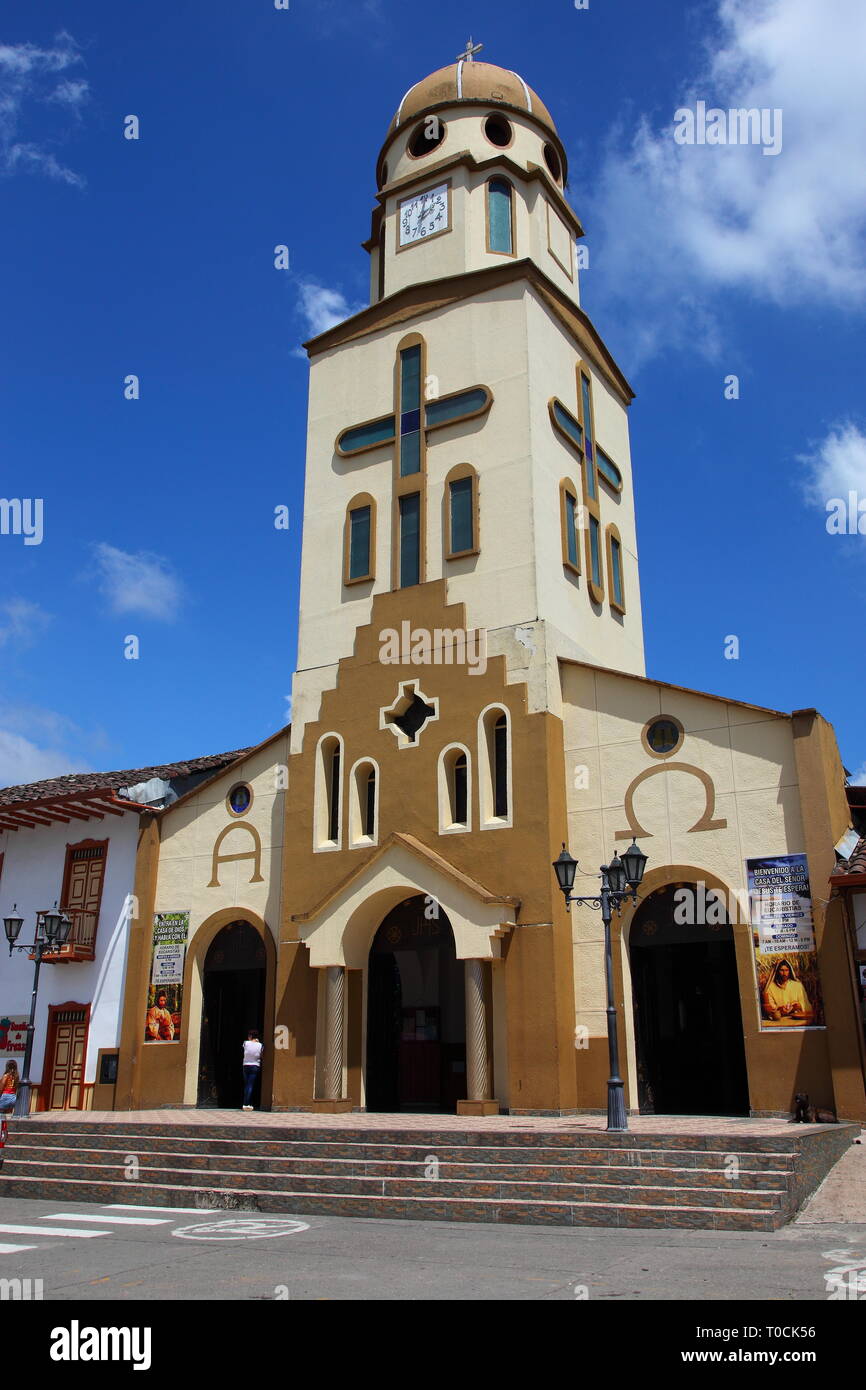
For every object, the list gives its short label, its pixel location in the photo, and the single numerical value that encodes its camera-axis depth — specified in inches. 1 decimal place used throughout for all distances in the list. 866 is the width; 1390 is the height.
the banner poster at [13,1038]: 954.7
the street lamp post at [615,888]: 529.0
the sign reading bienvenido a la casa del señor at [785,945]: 651.5
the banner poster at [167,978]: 877.3
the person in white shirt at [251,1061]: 791.7
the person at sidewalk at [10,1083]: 729.8
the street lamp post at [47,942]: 725.3
